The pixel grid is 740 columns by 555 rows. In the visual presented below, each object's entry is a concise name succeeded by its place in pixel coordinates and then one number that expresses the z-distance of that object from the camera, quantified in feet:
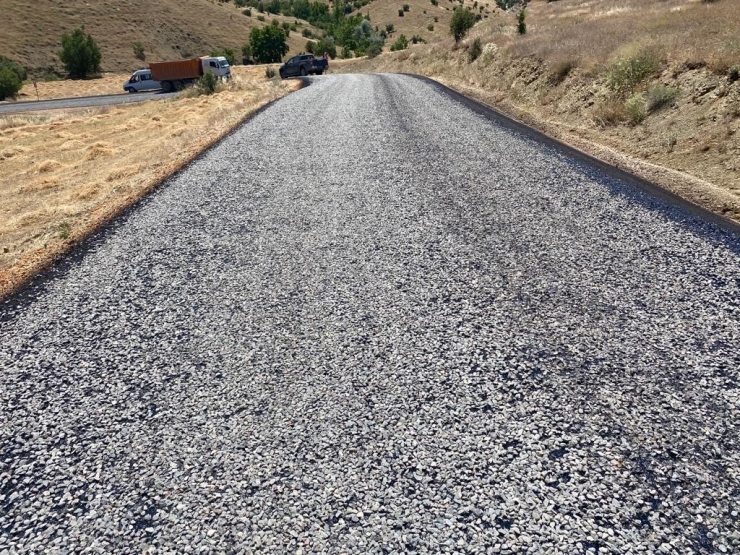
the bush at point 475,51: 84.64
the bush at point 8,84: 130.00
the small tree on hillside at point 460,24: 110.63
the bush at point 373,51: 170.91
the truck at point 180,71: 123.95
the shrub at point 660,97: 34.71
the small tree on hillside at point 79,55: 170.71
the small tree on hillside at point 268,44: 226.58
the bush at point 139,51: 205.46
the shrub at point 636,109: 35.81
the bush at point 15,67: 153.38
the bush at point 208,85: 91.50
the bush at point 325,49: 232.53
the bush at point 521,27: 88.63
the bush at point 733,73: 31.12
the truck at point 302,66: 129.80
